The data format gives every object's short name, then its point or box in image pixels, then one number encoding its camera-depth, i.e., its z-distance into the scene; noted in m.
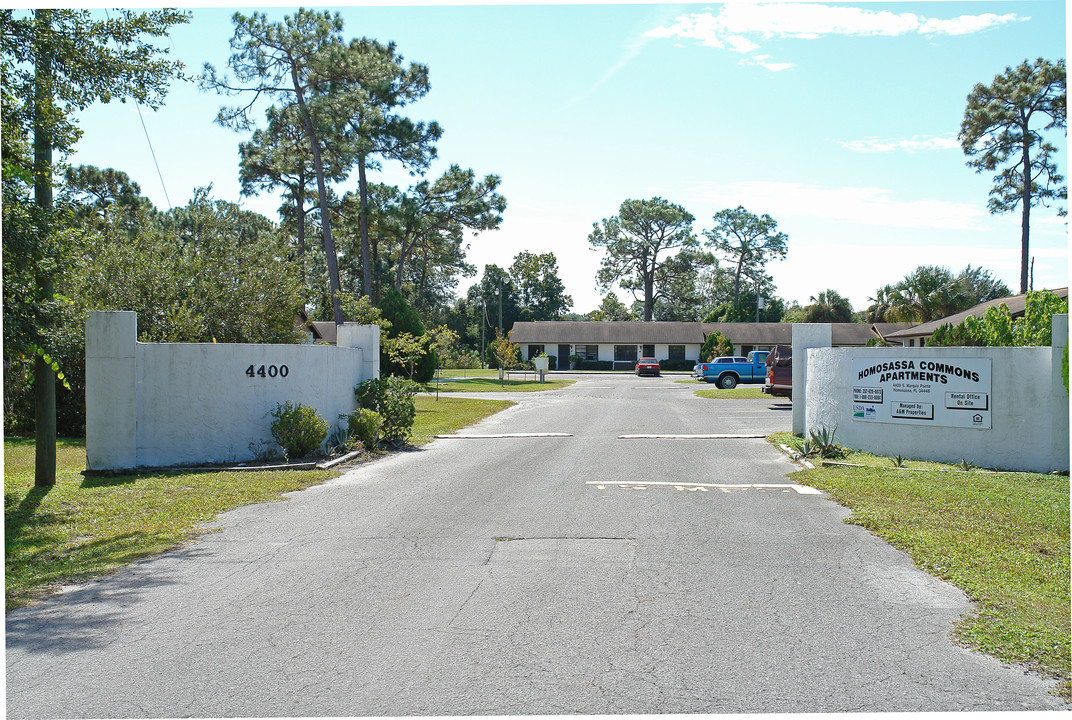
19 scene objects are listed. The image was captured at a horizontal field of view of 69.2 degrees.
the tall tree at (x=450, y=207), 43.28
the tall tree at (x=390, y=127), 36.69
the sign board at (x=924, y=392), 12.30
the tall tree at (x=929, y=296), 44.16
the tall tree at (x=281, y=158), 35.78
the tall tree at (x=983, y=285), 50.75
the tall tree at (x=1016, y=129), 40.28
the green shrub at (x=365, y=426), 15.07
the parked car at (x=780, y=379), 25.05
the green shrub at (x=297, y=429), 13.41
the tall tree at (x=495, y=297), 84.06
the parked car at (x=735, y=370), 38.03
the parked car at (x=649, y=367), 54.88
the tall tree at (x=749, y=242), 89.06
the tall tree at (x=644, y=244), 84.25
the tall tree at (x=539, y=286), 89.25
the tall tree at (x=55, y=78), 9.70
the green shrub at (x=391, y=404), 15.98
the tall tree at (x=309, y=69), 31.83
